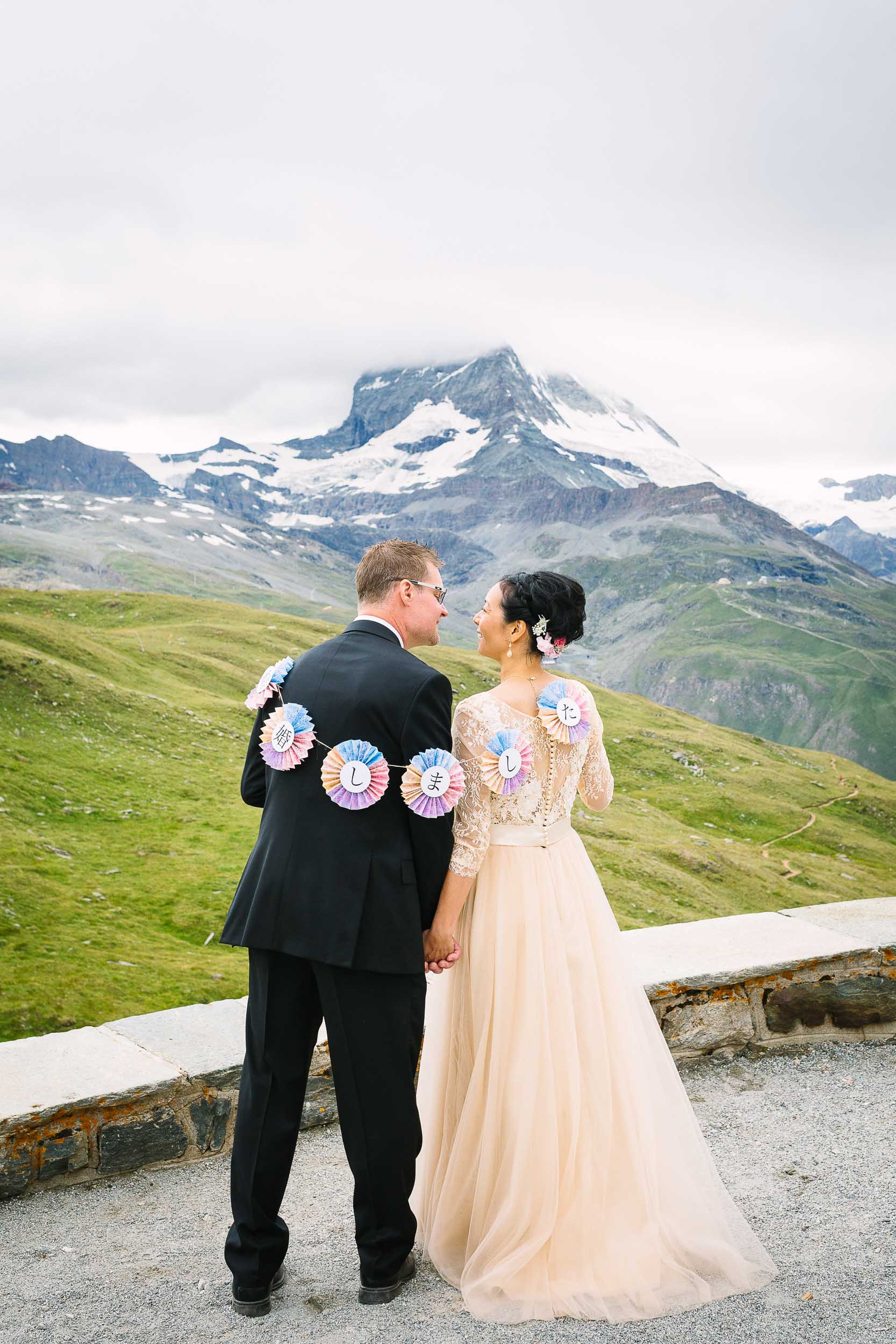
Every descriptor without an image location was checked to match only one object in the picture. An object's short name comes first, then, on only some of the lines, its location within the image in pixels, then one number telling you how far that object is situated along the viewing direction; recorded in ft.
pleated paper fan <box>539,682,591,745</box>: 15.46
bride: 14.17
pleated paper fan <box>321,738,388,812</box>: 13.55
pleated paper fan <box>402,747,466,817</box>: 13.64
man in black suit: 13.79
